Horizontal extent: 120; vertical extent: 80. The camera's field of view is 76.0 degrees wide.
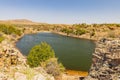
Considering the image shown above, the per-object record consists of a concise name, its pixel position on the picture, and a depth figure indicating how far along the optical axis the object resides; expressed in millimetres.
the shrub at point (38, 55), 16365
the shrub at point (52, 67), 13676
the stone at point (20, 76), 7032
